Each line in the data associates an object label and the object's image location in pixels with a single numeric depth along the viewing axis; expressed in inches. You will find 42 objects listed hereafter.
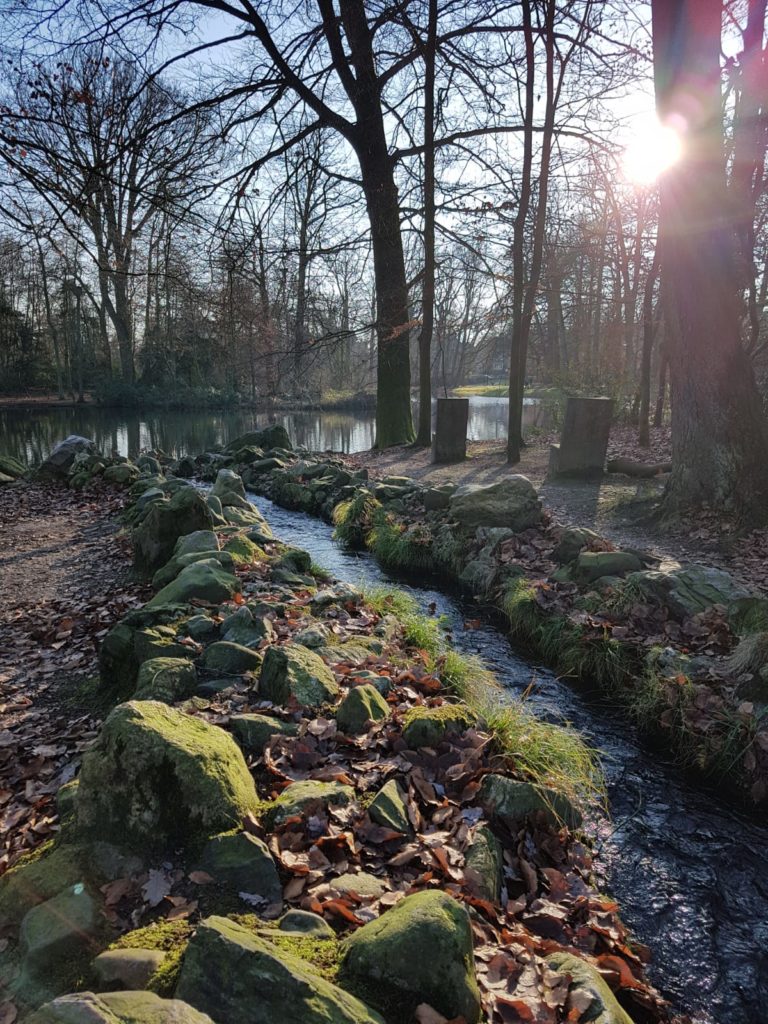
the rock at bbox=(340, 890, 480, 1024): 79.4
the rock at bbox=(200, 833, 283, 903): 96.5
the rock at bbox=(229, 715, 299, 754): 136.1
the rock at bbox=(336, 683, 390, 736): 145.9
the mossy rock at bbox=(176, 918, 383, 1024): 69.7
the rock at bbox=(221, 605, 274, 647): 189.6
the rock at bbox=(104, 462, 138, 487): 537.6
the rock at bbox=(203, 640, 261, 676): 171.8
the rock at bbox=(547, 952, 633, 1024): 85.0
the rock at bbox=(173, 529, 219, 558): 284.0
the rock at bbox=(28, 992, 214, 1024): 60.4
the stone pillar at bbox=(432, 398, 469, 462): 529.3
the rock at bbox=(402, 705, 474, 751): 142.9
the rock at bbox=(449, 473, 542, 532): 319.0
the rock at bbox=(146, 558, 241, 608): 226.2
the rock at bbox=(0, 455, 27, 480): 573.9
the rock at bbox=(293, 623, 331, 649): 188.9
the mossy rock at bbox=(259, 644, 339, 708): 154.6
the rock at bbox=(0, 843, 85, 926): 93.4
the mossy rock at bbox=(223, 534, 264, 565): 285.3
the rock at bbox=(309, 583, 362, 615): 233.2
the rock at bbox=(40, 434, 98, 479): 569.3
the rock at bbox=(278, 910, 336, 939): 87.4
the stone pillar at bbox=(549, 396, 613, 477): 429.4
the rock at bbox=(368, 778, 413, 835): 115.1
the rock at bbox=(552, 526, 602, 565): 278.2
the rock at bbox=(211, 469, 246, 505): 430.0
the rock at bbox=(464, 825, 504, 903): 106.5
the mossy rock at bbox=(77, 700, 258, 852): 104.3
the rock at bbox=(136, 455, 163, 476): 577.9
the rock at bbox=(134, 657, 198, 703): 155.7
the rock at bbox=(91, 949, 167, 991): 78.0
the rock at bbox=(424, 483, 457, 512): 375.6
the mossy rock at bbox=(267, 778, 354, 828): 111.9
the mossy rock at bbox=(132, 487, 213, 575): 301.3
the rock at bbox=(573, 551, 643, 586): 250.5
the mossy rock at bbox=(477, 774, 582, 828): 128.4
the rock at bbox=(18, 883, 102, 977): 82.4
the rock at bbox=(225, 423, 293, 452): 688.4
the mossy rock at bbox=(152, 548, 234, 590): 265.1
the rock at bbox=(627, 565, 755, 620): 220.5
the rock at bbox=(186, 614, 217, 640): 195.1
